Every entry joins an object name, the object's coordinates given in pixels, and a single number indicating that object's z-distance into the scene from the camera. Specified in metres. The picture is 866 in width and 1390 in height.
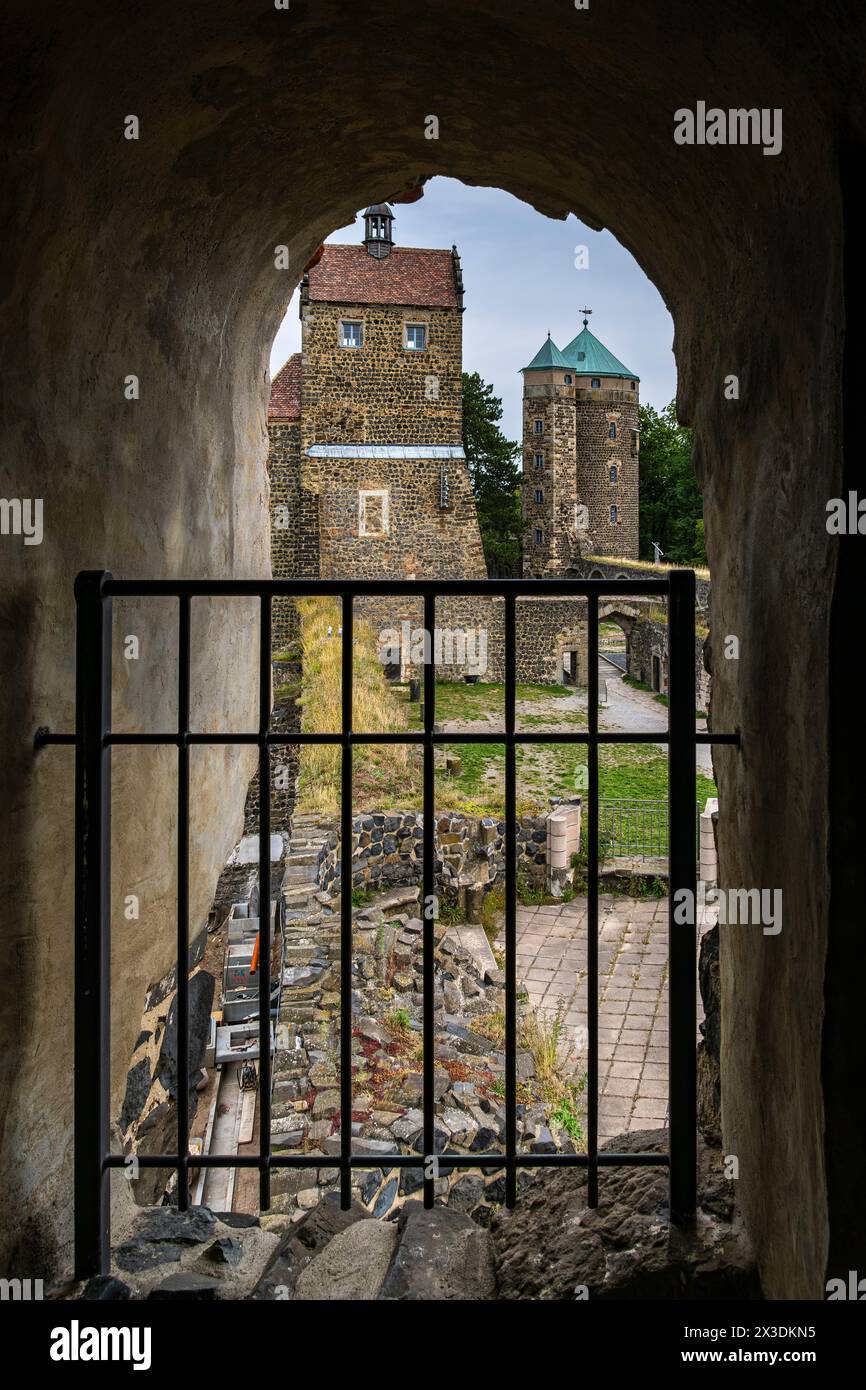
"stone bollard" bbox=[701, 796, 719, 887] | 10.59
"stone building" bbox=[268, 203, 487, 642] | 26.77
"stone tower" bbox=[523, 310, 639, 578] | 45.47
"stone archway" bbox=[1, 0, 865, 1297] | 1.96
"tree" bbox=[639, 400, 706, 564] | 49.50
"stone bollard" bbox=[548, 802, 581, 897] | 13.20
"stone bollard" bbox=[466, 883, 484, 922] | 12.36
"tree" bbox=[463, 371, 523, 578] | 43.22
